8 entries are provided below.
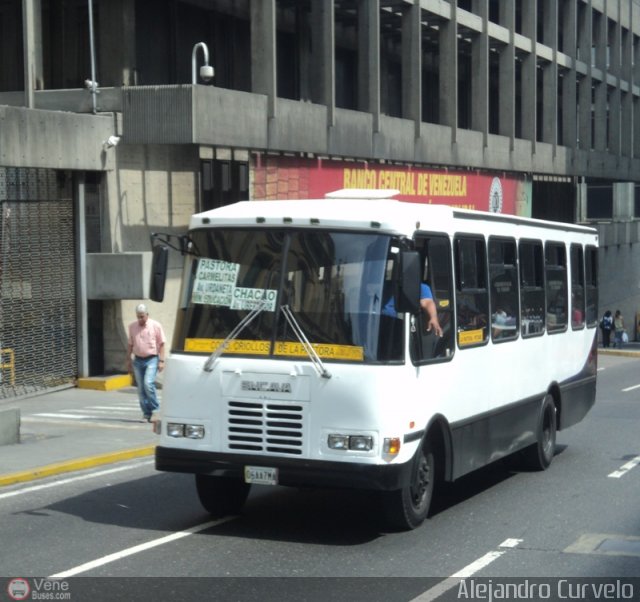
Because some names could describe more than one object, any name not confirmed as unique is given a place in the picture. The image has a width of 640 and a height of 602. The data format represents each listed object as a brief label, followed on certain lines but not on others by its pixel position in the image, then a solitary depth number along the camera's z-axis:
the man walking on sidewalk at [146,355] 17.84
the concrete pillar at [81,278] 23.53
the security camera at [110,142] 23.45
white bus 9.68
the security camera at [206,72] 23.25
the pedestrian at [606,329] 51.06
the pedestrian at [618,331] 51.62
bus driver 10.42
